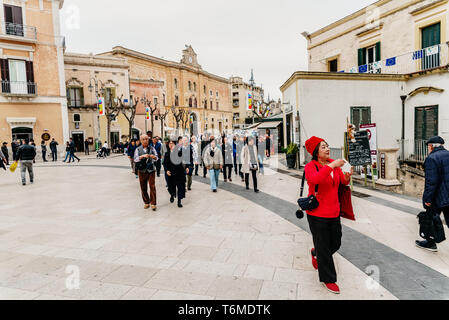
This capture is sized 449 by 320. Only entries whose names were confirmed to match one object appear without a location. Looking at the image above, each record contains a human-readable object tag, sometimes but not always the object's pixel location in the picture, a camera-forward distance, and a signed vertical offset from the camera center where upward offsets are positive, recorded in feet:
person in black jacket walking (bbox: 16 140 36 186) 35.76 -1.03
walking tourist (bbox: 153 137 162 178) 37.14 -0.14
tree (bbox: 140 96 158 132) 122.29 +17.77
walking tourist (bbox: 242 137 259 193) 28.86 -1.99
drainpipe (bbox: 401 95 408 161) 45.98 +1.09
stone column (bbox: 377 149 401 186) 30.91 -3.51
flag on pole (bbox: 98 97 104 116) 90.59 +12.67
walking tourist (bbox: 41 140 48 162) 70.45 -0.75
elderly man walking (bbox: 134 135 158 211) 22.56 -1.83
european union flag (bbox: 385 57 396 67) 50.90 +13.01
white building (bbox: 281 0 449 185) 43.21 +6.93
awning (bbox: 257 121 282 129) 67.97 +3.43
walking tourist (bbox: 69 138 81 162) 66.54 -0.46
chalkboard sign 28.48 -1.43
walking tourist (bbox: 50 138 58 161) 70.33 -0.33
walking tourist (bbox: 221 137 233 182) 34.88 -1.66
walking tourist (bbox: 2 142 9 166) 65.62 -0.14
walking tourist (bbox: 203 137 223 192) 29.30 -2.03
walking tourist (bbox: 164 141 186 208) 23.94 -2.22
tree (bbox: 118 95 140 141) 101.19 +13.09
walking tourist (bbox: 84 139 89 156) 90.89 -0.49
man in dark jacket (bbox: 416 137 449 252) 13.29 -2.28
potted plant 43.91 -2.43
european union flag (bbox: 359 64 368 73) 55.42 +13.04
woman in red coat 10.34 -2.81
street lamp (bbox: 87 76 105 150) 101.21 +20.23
